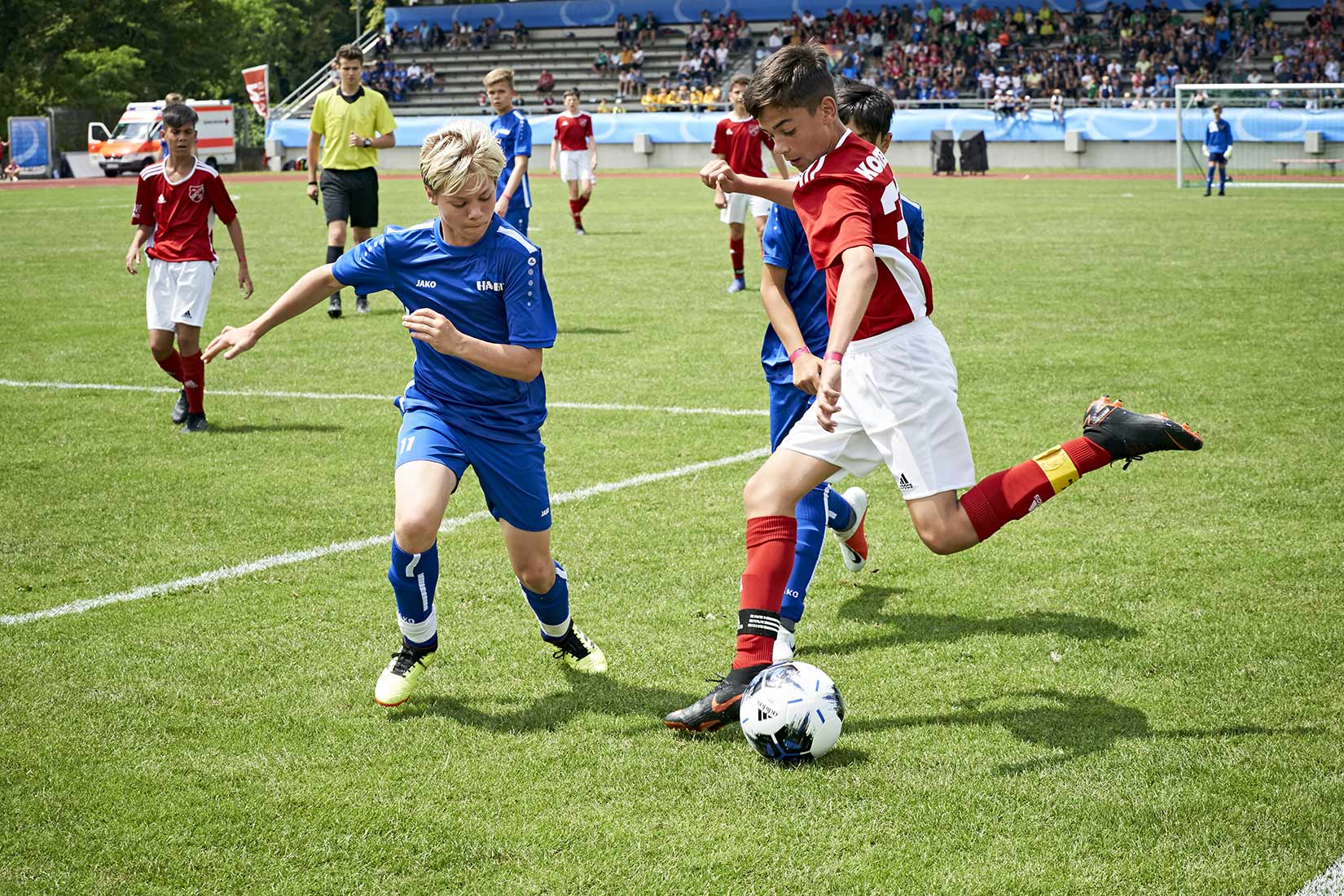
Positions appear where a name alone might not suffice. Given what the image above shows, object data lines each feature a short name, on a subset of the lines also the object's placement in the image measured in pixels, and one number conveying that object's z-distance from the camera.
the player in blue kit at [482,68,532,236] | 12.34
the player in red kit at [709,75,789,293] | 14.10
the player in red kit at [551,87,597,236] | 22.58
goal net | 29.56
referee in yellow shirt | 13.53
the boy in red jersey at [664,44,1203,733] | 4.14
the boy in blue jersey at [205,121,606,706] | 4.41
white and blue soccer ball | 3.96
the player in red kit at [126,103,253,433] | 8.77
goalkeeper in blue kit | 28.33
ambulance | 47.88
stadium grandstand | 44.25
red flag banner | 54.50
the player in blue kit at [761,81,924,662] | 4.71
